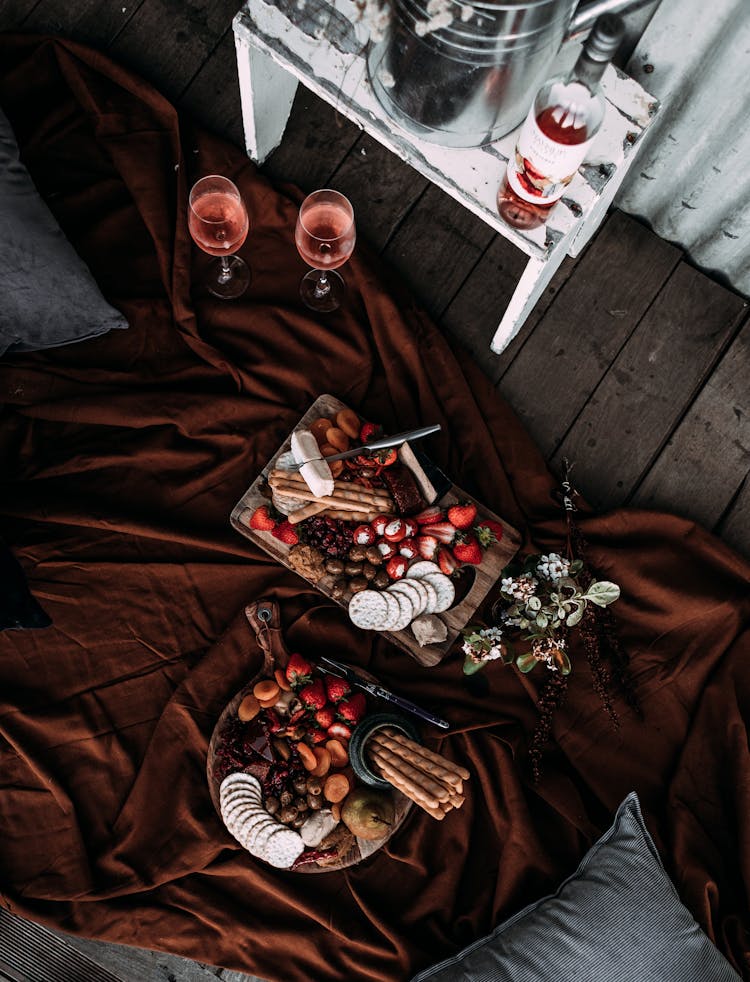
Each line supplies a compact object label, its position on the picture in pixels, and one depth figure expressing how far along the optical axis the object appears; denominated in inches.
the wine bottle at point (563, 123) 50.8
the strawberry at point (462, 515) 71.1
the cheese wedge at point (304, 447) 70.2
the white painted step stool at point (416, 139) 60.4
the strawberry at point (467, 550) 70.6
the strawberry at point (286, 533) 72.1
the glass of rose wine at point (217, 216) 70.1
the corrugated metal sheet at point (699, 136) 58.6
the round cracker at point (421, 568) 70.7
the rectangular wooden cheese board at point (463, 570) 71.9
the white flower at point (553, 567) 70.2
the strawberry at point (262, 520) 72.0
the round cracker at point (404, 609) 69.2
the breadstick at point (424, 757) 65.5
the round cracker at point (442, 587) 70.4
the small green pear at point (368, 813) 67.1
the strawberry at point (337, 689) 70.8
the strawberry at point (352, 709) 70.5
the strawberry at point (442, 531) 71.5
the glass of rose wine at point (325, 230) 68.9
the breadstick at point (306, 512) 70.7
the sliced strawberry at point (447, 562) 70.8
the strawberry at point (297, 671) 71.0
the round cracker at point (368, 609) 69.7
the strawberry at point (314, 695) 70.3
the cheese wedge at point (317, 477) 68.8
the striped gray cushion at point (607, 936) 62.1
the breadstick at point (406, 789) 64.4
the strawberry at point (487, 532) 71.8
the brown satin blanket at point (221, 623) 69.7
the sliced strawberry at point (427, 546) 71.1
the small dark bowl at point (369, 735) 67.9
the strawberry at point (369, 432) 73.5
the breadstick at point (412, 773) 64.4
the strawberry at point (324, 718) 70.3
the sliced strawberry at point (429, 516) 71.6
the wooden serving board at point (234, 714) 68.9
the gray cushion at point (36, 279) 68.6
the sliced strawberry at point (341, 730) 70.4
